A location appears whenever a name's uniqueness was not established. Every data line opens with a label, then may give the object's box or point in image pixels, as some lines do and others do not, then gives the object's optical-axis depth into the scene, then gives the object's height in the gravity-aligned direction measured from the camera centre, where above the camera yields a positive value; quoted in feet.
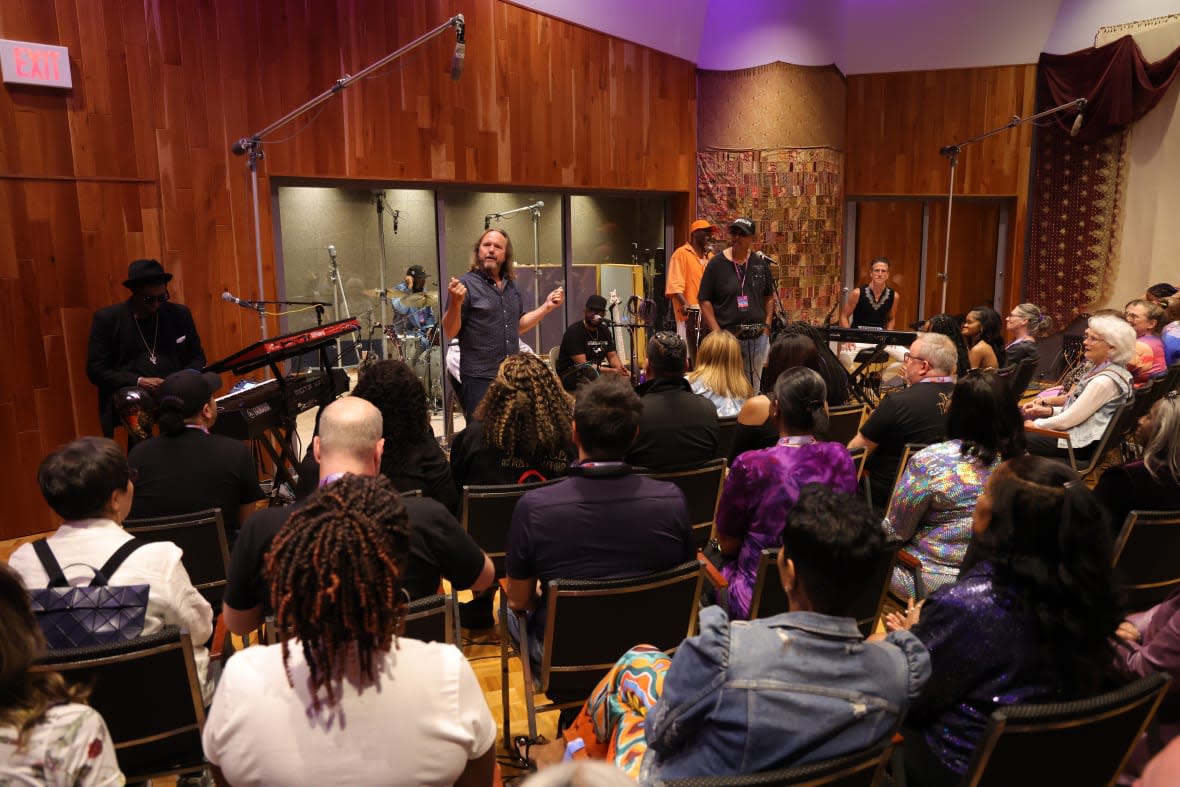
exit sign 15.67 +3.38
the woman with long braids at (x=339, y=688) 4.61 -2.43
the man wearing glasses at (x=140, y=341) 16.15 -1.85
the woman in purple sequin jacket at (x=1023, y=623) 5.92 -2.68
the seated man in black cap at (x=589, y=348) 22.47 -2.83
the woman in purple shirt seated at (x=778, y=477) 9.26 -2.58
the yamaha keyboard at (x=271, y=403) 14.71 -2.87
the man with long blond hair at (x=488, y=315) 17.29 -1.48
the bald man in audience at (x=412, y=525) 7.22 -2.54
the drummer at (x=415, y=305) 22.91 -1.69
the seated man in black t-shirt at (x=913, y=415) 12.90 -2.66
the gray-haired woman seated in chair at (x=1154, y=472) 9.83 -2.77
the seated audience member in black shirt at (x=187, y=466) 10.16 -2.64
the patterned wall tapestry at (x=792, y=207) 29.73 +1.13
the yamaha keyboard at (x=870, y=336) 23.31 -2.76
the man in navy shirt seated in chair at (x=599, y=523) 8.05 -2.65
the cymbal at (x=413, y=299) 23.03 -1.51
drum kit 23.04 -2.71
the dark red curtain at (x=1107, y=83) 29.68 +5.43
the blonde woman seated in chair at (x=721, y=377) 14.76 -2.38
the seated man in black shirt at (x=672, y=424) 11.64 -2.51
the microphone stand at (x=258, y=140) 16.71 +2.09
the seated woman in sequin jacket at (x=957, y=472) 9.68 -2.69
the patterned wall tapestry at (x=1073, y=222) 31.76 +0.53
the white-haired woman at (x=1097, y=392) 15.67 -2.85
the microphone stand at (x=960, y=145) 28.90 +3.40
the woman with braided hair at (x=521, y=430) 10.77 -2.38
